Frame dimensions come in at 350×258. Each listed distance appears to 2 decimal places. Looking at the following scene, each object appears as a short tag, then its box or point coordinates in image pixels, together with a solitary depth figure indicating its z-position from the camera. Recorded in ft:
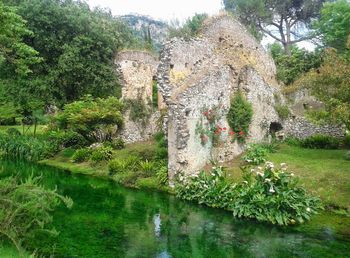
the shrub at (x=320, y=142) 79.00
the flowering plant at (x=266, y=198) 49.52
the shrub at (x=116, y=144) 93.65
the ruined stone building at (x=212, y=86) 64.69
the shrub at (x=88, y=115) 90.02
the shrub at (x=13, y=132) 111.45
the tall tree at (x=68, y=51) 97.86
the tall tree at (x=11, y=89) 100.63
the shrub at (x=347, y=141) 78.71
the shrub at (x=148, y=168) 70.79
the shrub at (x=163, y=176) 65.87
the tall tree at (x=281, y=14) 153.17
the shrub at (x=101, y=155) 84.69
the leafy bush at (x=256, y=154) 68.90
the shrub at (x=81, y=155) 89.81
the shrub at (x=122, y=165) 75.25
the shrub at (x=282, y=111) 86.94
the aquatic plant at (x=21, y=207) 32.14
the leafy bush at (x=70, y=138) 103.35
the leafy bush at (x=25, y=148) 98.78
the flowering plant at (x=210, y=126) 67.36
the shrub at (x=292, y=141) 82.83
